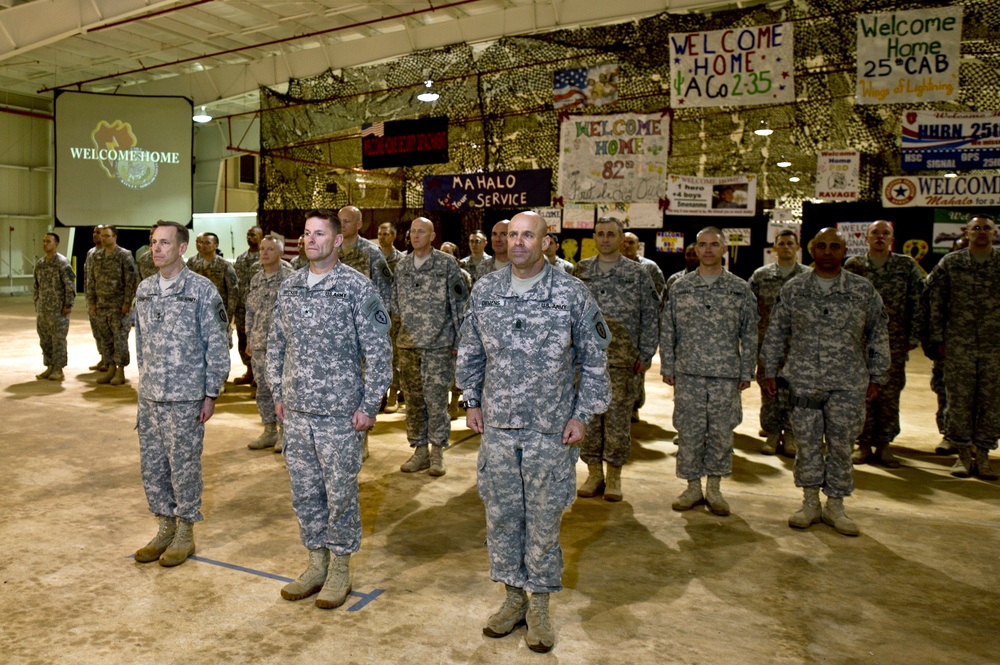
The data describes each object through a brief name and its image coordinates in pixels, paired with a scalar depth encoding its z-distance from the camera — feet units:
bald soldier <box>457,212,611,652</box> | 10.22
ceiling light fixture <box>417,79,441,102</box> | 33.88
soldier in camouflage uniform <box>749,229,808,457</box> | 21.27
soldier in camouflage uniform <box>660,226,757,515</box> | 15.66
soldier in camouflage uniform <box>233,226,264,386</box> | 29.40
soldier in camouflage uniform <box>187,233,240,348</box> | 29.09
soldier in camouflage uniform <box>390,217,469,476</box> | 18.81
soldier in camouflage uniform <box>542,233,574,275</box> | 19.53
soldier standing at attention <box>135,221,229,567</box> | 12.58
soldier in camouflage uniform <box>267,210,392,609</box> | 11.32
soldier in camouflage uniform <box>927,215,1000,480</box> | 18.84
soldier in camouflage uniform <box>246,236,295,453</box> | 20.29
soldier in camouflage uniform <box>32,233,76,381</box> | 31.12
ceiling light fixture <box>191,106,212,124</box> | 57.77
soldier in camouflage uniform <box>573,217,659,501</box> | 16.65
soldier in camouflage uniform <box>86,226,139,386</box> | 30.55
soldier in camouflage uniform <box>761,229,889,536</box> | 14.64
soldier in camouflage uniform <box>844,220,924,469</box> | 19.92
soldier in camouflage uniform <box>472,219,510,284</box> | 20.36
